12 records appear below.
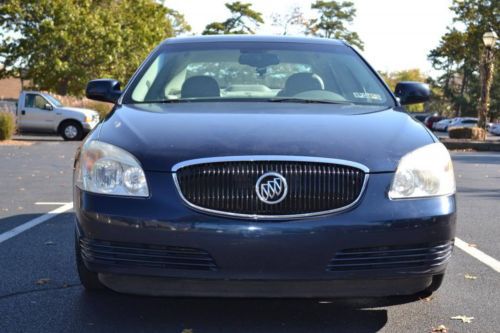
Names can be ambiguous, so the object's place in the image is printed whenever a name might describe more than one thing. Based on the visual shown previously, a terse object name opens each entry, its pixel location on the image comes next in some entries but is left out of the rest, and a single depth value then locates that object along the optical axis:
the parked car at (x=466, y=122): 59.53
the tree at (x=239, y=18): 73.61
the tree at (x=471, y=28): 44.50
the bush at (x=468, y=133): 28.09
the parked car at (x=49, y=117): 24.69
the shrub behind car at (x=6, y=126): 22.69
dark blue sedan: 3.32
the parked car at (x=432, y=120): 71.00
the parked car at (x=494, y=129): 54.69
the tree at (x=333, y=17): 91.31
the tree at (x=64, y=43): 32.66
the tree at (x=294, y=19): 67.81
